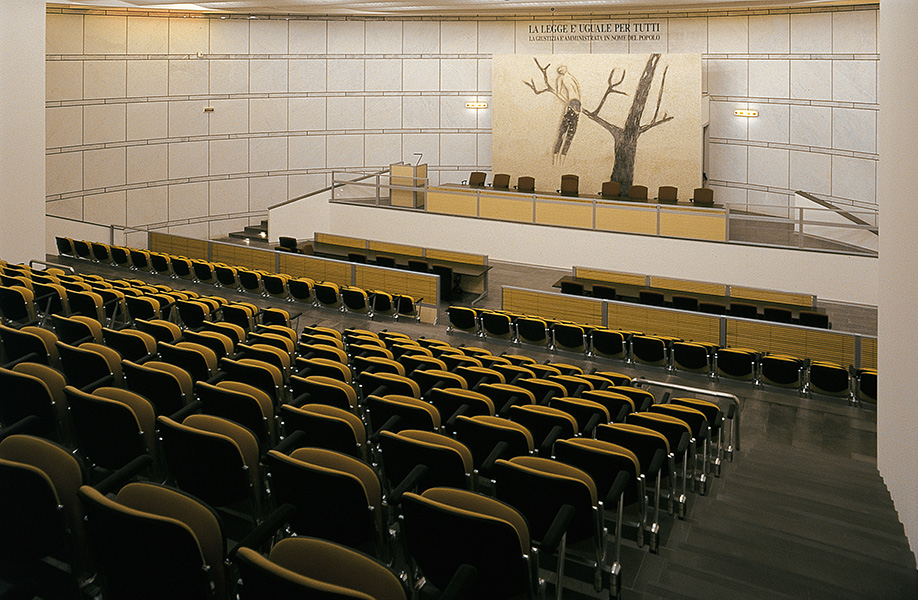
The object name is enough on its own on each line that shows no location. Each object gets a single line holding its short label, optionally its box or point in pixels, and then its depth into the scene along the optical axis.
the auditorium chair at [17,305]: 8.12
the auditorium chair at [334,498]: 3.46
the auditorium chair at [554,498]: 3.77
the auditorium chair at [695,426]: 5.64
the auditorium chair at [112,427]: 4.12
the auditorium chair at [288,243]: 16.22
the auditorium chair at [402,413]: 5.01
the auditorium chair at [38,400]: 4.53
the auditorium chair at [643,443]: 4.83
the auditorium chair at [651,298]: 13.12
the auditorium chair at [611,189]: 18.61
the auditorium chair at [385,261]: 15.20
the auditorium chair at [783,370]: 9.30
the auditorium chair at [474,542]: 3.09
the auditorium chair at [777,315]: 12.02
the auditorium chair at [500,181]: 20.23
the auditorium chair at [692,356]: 9.71
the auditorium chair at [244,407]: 4.69
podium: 18.39
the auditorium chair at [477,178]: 20.51
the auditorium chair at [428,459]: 4.02
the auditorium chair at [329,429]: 4.42
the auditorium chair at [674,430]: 5.25
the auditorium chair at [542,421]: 5.16
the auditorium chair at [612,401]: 6.12
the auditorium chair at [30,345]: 5.80
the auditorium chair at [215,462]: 3.79
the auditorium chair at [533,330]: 10.69
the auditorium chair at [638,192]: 18.48
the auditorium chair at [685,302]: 12.67
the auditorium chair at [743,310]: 12.54
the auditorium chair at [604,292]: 13.52
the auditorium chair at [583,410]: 5.62
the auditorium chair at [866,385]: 8.90
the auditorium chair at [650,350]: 10.02
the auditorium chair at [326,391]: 5.33
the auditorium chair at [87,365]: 5.34
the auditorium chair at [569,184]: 19.56
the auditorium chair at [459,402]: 5.45
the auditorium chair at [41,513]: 3.12
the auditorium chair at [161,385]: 4.98
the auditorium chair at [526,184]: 19.71
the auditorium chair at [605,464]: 4.30
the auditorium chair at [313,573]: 2.42
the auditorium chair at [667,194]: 18.30
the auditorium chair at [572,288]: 13.72
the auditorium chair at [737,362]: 9.50
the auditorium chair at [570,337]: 10.44
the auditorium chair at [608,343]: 10.20
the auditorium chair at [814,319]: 11.94
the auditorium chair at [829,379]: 9.07
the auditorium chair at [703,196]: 17.84
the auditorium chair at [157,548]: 2.75
